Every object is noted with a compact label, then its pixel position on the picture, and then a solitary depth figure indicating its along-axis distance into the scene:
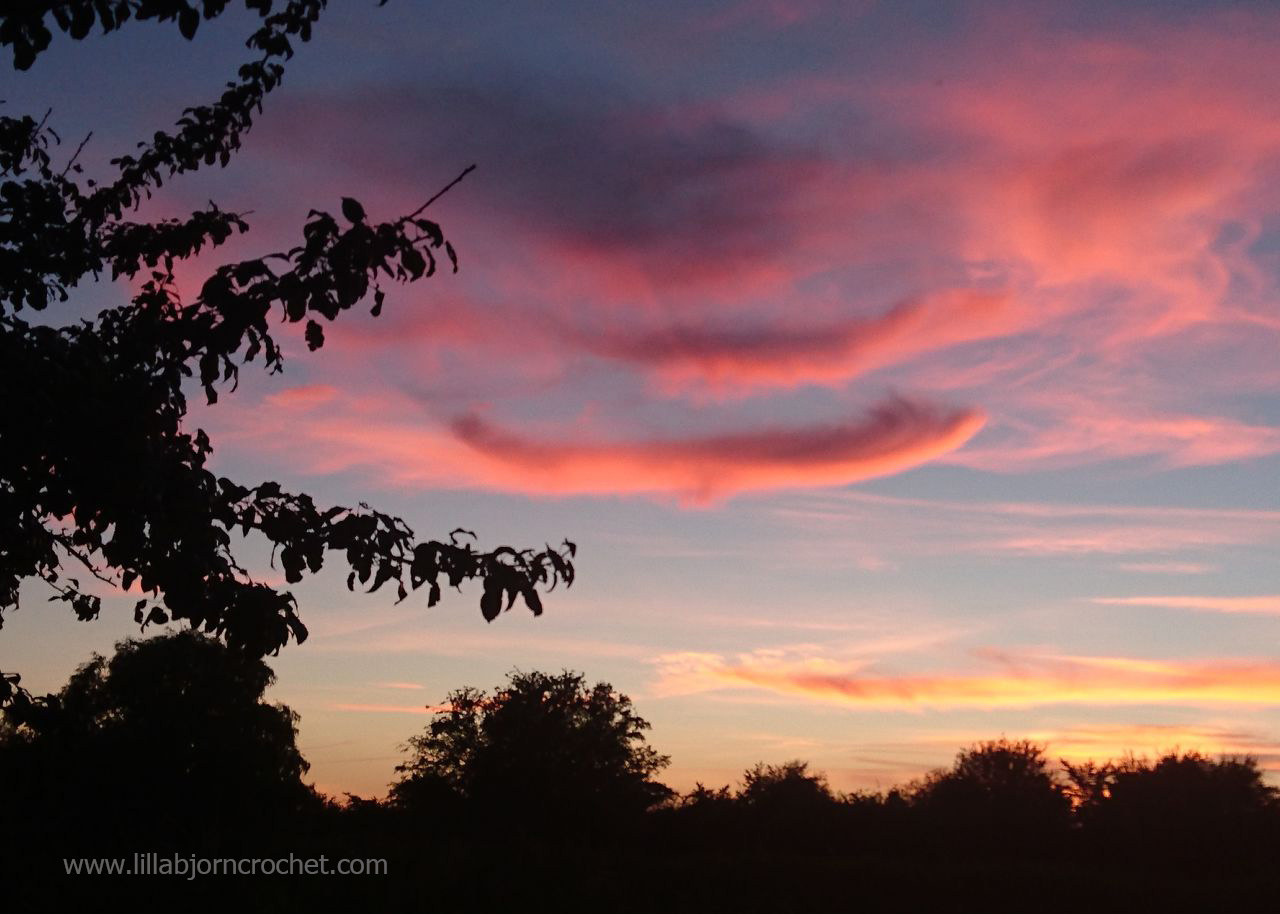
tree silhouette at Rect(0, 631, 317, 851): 8.16
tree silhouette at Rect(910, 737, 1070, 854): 26.25
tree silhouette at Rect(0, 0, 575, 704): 6.26
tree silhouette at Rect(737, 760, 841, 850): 24.56
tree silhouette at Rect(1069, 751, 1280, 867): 30.69
